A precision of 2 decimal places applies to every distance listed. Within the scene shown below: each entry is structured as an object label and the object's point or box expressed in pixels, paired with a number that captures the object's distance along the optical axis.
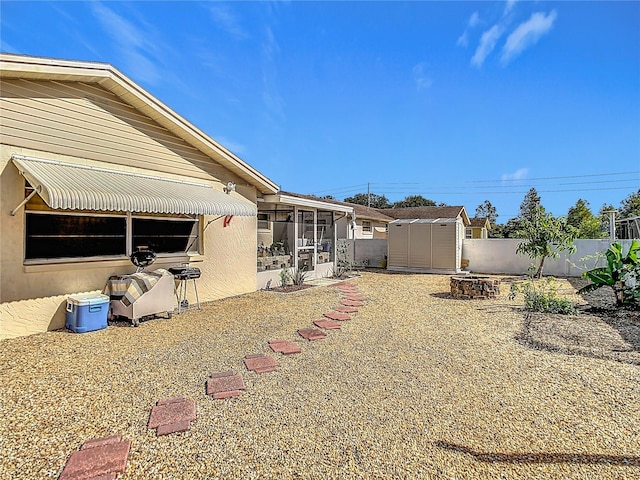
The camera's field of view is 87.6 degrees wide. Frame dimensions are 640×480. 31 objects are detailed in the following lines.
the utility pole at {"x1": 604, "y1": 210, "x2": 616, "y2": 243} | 19.53
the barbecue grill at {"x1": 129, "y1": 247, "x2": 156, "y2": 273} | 9.53
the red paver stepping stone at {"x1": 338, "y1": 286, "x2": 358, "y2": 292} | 15.25
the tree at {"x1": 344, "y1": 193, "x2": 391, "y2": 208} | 86.11
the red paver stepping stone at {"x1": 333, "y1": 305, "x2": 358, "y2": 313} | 11.02
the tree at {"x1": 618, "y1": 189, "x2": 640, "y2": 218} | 41.21
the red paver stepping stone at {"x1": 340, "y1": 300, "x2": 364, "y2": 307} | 11.94
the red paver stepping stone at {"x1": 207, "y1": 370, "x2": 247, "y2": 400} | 5.12
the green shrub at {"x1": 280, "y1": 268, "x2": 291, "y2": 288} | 15.73
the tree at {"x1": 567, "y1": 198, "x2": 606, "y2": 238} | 35.28
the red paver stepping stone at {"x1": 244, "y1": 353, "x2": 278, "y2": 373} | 6.10
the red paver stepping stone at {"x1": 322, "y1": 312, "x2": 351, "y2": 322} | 10.02
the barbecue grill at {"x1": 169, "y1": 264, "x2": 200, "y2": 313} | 10.27
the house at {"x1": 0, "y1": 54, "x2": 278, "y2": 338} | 7.60
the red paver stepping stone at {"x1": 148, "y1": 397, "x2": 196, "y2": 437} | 4.18
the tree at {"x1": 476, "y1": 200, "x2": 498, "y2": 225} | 79.44
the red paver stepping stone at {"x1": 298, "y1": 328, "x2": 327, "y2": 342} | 8.04
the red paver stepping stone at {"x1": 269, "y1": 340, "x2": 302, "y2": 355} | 7.07
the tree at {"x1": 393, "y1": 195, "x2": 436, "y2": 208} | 81.49
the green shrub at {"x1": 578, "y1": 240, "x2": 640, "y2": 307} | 11.03
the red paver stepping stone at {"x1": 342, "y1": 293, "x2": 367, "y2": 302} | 13.10
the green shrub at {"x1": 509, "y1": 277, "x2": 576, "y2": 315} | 10.78
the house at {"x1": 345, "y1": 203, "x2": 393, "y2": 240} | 32.34
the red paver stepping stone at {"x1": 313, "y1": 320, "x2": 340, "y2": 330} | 9.02
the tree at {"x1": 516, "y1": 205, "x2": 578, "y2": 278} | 18.42
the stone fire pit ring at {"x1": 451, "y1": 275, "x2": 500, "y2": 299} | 13.50
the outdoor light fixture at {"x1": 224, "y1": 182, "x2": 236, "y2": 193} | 12.97
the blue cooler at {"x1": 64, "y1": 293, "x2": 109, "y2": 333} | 8.19
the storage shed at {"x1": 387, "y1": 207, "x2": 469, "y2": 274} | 22.12
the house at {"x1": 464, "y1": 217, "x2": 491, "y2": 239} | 45.16
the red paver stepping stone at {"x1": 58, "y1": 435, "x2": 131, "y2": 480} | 3.35
